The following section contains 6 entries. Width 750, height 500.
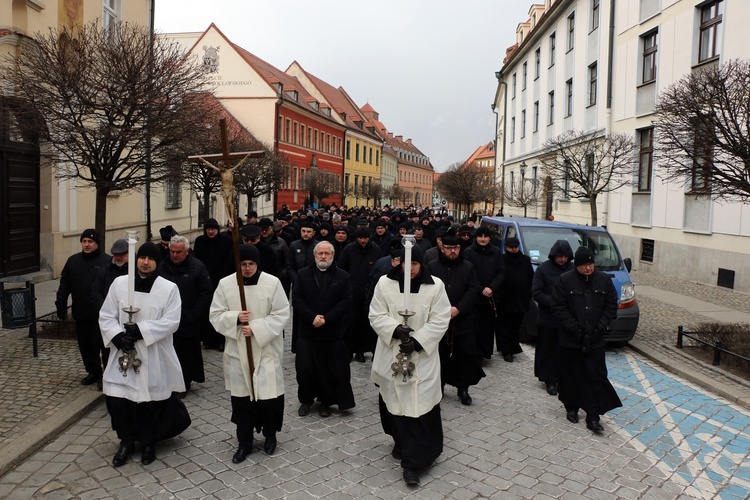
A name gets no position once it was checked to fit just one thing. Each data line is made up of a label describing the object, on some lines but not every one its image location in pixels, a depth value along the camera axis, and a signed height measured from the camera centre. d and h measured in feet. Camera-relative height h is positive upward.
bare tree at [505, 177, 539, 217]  88.15 +3.69
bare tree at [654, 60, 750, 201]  25.84 +4.33
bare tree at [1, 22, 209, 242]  27.63 +5.05
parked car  30.12 -1.51
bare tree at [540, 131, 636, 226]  54.70 +5.62
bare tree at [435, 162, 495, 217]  120.88 +6.84
